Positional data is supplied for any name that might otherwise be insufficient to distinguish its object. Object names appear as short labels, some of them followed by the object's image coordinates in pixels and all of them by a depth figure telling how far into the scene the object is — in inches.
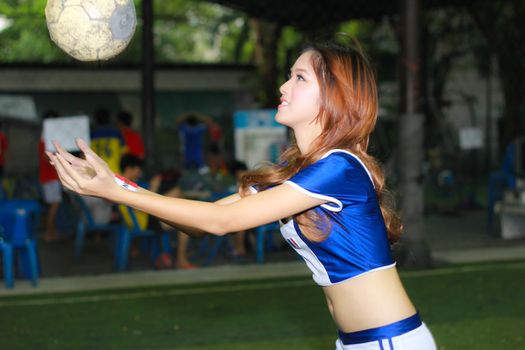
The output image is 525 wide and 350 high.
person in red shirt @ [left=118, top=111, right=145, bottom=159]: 501.0
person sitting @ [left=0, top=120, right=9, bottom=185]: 547.5
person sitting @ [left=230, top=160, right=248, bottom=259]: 447.2
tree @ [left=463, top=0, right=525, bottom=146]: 701.3
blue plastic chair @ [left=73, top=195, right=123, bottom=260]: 428.8
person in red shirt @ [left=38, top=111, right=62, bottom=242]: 499.8
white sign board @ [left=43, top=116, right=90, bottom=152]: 421.4
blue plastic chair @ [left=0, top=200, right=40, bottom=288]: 363.3
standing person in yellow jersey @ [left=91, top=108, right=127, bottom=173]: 476.1
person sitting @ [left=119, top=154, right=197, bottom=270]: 411.5
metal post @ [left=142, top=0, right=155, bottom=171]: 439.2
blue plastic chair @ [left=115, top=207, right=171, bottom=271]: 406.9
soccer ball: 135.1
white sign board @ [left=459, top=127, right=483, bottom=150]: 642.2
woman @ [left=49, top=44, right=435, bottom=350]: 113.3
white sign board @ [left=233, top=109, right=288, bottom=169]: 487.8
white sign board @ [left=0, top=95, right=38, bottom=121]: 812.0
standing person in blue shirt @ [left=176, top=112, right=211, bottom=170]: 657.6
